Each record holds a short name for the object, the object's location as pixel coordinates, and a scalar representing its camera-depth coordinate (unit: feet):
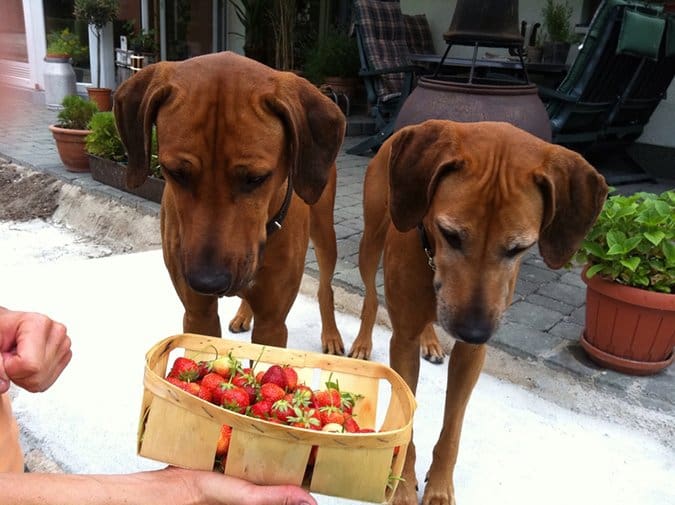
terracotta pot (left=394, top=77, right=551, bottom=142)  4.51
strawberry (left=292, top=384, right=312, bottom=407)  2.44
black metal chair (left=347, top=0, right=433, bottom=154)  9.21
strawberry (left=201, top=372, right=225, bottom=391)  2.49
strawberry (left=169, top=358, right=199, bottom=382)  2.57
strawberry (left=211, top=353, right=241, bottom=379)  2.62
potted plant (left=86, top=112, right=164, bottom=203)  7.55
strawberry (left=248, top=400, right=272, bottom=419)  2.38
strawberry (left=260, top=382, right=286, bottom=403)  2.45
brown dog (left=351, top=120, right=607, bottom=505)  2.54
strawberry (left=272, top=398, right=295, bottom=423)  2.37
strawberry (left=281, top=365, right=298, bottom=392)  2.58
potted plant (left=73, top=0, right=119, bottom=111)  13.03
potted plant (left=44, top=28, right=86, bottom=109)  14.05
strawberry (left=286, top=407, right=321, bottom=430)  2.34
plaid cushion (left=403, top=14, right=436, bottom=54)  11.16
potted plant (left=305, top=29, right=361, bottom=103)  12.78
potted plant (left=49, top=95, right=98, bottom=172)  8.20
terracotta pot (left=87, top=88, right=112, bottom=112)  13.25
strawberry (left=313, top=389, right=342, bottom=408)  2.54
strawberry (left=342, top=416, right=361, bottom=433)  2.43
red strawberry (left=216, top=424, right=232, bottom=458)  2.36
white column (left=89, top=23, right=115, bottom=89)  14.59
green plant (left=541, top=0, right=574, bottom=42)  9.69
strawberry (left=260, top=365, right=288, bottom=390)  2.56
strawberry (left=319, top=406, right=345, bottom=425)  2.43
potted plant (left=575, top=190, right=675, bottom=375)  3.88
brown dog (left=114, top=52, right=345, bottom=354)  2.45
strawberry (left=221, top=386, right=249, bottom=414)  2.38
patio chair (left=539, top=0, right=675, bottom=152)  6.79
